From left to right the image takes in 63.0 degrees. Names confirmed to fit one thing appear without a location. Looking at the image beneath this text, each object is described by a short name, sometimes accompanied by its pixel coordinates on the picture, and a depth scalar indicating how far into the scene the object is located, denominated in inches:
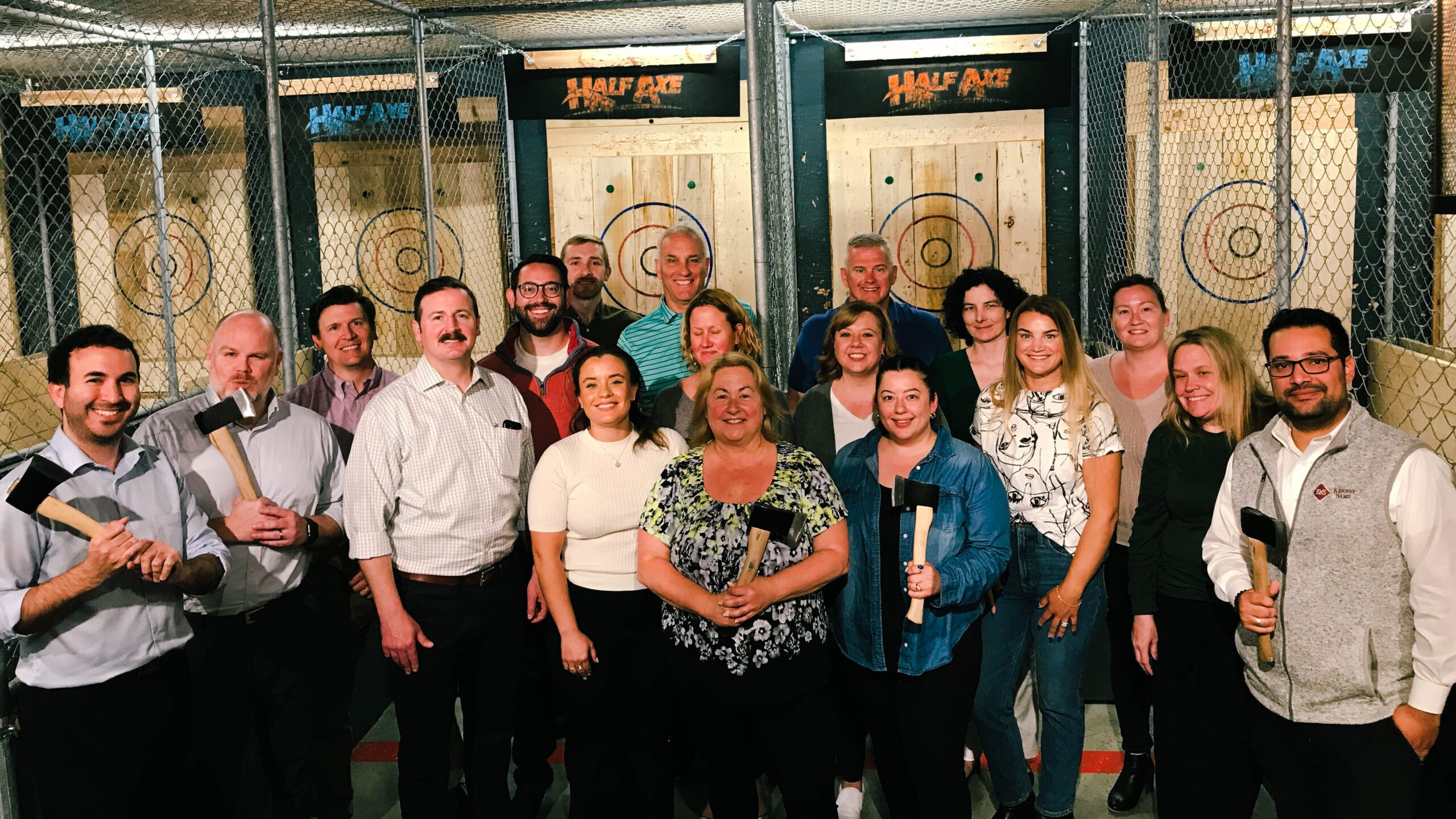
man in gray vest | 107.4
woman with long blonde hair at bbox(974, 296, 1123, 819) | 141.3
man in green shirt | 216.1
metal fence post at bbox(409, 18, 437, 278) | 239.1
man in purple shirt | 155.8
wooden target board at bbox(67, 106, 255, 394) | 310.3
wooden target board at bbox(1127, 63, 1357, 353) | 293.0
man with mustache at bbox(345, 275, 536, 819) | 142.9
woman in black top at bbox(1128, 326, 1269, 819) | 133.4
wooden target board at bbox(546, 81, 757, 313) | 301.7
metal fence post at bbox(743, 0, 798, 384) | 180.1
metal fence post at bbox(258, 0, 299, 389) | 174.2
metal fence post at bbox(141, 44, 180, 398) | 231.8
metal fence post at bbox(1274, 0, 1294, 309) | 148.9
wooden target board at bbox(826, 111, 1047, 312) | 296.5
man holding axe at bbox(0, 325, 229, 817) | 114.2
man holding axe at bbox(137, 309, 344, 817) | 138.3
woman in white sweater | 142.3
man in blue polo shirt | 194.9
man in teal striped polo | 184.9
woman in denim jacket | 133.8
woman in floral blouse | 131.0
